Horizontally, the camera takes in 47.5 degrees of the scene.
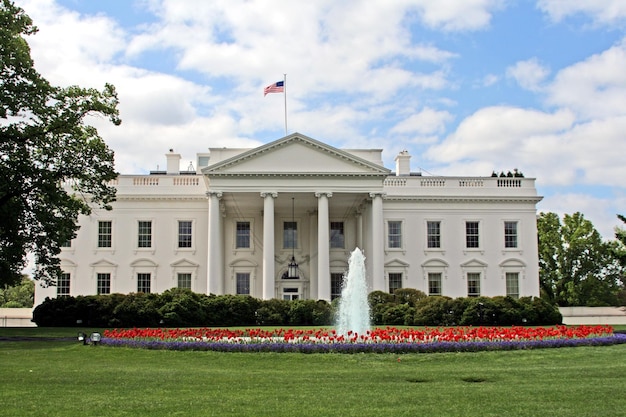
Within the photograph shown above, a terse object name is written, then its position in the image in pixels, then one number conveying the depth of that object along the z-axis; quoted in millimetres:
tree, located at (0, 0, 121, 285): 26750
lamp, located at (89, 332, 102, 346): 21438
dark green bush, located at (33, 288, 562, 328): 33875
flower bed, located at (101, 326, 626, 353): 19109
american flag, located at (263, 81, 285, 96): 41875
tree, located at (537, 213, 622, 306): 57625
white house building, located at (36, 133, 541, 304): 45438
